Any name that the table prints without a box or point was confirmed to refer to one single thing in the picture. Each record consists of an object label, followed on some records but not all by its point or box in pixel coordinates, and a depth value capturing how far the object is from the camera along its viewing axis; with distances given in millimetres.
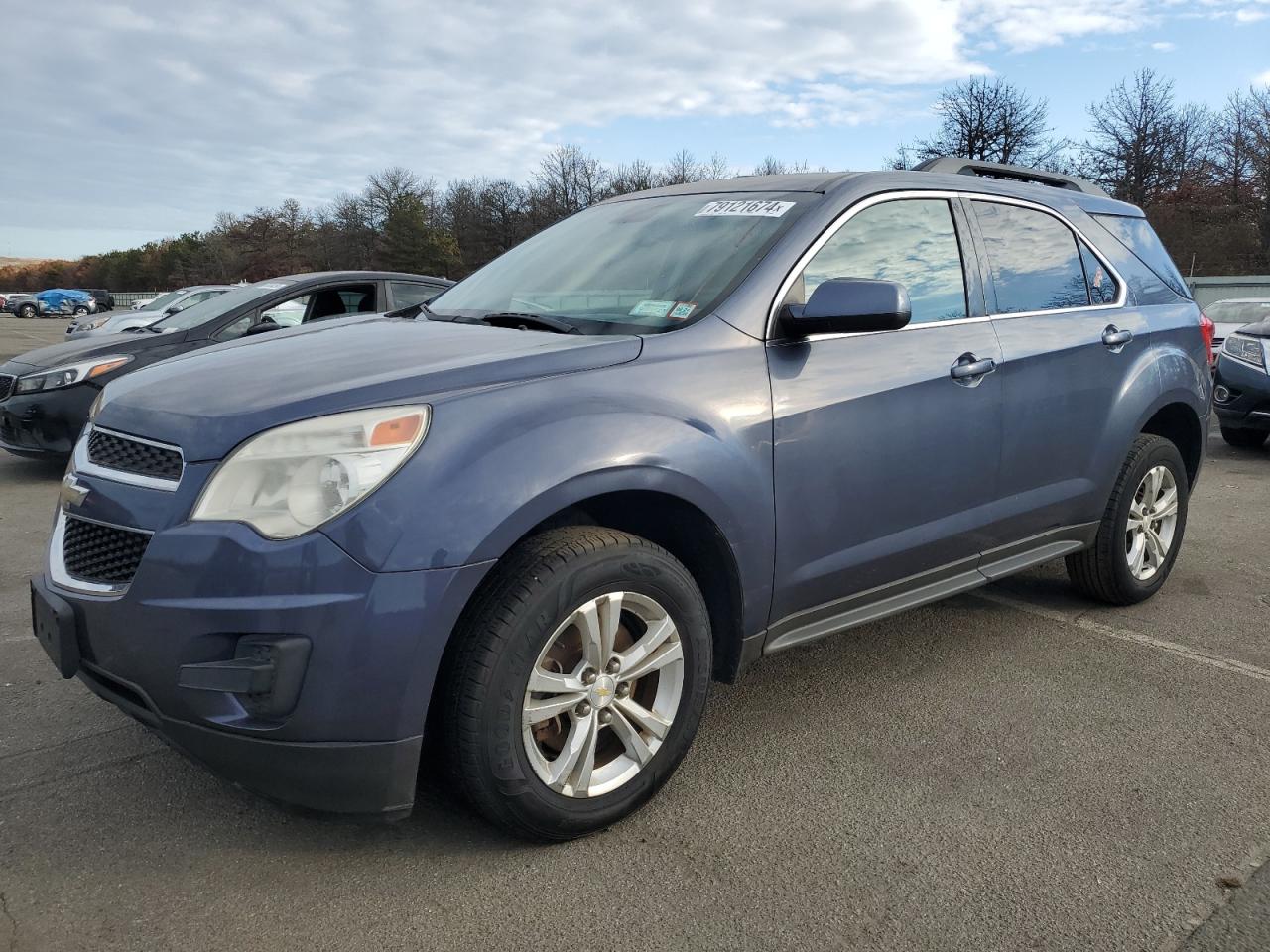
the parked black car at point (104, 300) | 54562
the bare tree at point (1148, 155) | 44250
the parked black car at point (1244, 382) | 9188
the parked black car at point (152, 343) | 7156
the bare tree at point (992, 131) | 43500
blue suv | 2191
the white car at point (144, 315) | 15750
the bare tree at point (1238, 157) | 41781
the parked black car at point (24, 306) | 52500
